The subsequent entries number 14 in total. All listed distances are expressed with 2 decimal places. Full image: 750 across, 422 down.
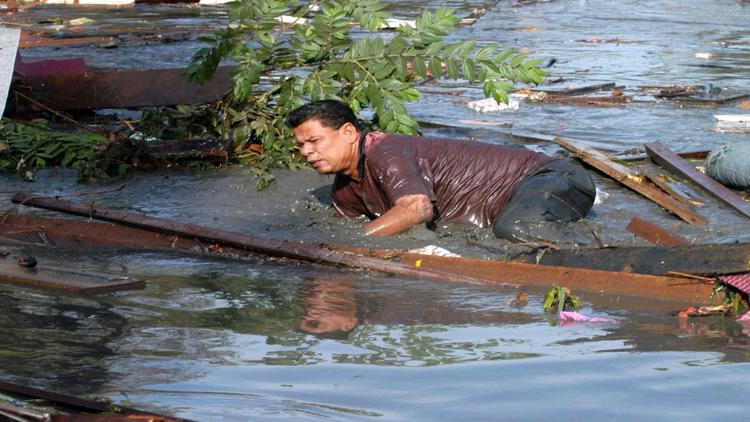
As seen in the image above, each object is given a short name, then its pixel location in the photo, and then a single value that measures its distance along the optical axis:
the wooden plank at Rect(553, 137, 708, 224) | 14.37
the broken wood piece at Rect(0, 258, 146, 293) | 10.37
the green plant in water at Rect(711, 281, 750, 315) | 9.79
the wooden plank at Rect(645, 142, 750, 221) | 14.66
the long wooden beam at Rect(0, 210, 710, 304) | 10.50
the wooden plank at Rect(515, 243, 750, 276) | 10.05
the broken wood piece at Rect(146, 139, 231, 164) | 17.03
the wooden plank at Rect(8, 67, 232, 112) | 18.19
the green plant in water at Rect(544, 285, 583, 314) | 10.05
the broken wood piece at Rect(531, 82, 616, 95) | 23.67
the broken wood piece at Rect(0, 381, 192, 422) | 6.26
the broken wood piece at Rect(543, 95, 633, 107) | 22.58
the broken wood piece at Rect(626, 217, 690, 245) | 12.66
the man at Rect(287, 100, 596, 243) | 12.73
